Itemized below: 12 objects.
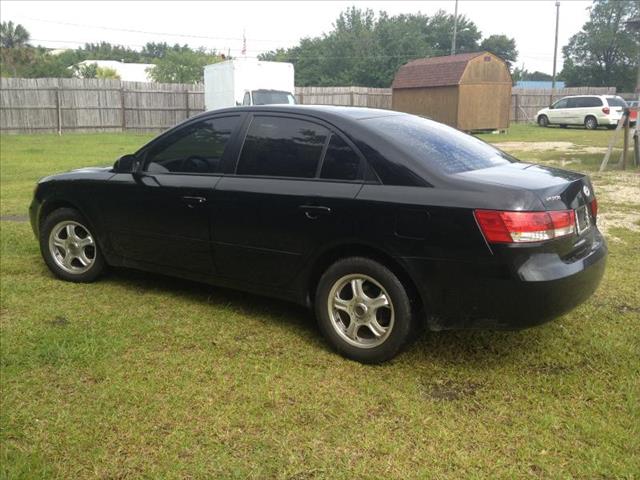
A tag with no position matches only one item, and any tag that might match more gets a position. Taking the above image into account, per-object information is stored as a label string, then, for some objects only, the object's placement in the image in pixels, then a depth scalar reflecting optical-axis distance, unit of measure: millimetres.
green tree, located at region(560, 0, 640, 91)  60188
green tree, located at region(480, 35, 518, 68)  73125
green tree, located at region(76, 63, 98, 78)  64438
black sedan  3131
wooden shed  25609
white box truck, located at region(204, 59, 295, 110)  19672
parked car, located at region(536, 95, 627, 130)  27281
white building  78750
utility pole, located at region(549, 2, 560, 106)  50281
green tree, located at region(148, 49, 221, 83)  65750
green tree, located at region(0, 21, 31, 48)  65500
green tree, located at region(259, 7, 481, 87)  60812
